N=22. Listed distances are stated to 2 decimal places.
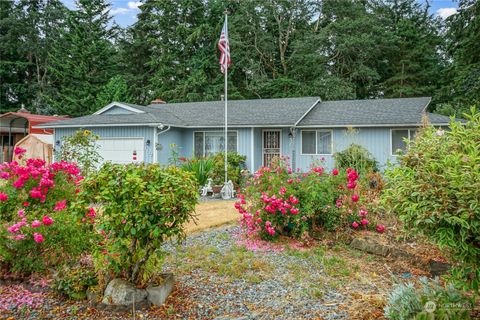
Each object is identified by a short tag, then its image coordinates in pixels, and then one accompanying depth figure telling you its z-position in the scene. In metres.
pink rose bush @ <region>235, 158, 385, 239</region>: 5.05
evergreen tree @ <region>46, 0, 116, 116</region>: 26.00
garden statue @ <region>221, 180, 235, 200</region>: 10.02
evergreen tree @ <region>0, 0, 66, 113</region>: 28.08
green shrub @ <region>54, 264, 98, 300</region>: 3.24
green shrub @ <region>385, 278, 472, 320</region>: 2.42
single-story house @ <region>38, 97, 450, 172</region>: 12.86
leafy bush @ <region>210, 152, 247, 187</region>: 10.82
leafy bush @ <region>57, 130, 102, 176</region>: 9.56
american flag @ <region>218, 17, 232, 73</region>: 9.90
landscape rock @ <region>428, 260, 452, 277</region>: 4.10
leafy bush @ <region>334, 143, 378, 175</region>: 10.75
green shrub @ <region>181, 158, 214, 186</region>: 10.74
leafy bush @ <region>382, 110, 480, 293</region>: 2.34
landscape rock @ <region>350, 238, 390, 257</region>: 4.65
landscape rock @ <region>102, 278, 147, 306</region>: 3.04
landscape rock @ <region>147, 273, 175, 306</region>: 3.11
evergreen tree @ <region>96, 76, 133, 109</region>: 24.40
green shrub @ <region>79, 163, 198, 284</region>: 2.83
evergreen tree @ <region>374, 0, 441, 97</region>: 23.62
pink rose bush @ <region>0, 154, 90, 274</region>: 3.55
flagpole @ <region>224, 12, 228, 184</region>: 10.01
